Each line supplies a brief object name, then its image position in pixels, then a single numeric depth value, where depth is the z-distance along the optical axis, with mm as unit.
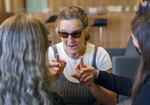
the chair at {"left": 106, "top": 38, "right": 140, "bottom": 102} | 2940
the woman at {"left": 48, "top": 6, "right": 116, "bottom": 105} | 1739
